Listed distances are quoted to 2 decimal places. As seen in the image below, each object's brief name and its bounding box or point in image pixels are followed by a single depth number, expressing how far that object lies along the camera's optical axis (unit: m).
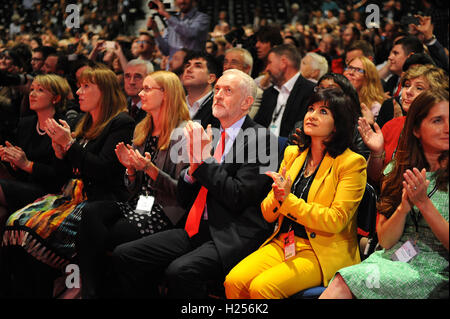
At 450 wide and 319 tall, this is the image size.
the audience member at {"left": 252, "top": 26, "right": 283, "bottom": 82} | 5.81
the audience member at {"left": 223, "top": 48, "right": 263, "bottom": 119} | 4.74
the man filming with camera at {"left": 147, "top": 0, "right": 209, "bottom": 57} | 5.45
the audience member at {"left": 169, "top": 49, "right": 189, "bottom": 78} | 4.79
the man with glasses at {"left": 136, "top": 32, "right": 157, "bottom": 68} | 6.11
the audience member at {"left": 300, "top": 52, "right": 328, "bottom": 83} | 5.04
